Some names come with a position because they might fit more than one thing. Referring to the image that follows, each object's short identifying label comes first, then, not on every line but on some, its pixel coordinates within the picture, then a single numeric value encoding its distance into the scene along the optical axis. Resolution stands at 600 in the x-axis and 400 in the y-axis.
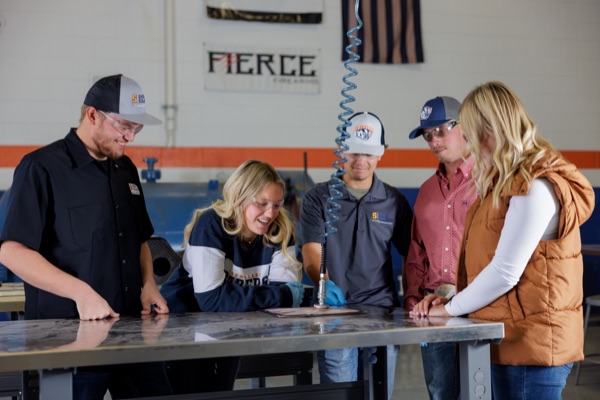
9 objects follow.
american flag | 6.82
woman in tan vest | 1.92
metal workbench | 1.73
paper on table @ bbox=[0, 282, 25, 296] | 3.26
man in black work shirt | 2.16
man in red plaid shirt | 2.78
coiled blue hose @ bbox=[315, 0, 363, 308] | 2.42
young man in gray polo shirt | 2.93
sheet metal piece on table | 2.30
